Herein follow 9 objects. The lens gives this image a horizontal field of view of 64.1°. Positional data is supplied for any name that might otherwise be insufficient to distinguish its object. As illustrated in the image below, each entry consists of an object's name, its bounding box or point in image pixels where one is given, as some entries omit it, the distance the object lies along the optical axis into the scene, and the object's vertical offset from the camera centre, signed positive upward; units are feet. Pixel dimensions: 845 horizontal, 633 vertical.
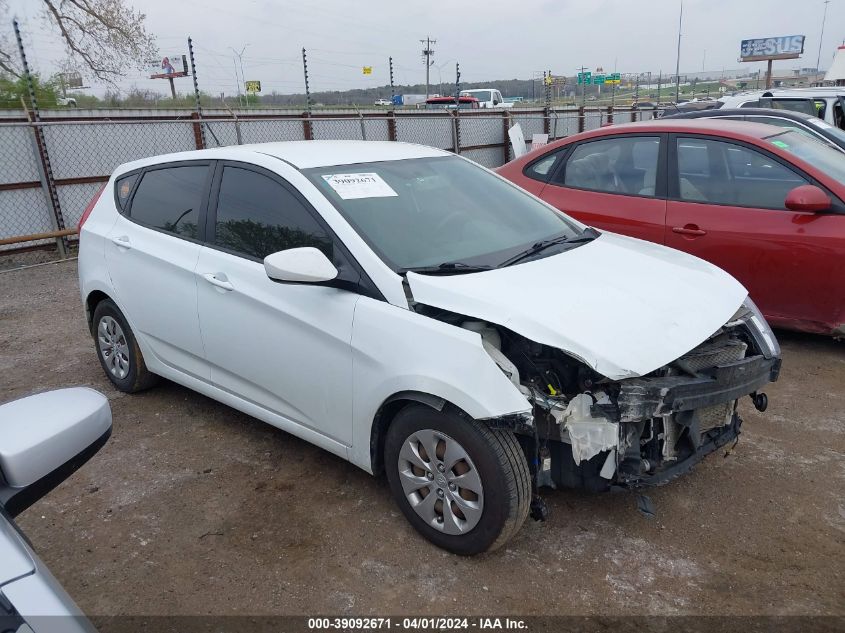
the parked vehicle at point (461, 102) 107.86 -2.98
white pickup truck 121.29 -2.63
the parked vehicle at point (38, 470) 4.40 -2.85
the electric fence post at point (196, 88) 35.86 +0.47
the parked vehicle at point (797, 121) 21.86 -1.84
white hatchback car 8.49 -3.26
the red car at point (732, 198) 14.98 -2.99
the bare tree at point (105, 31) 64.18 +6.33
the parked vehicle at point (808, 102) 33.19 -1.79
